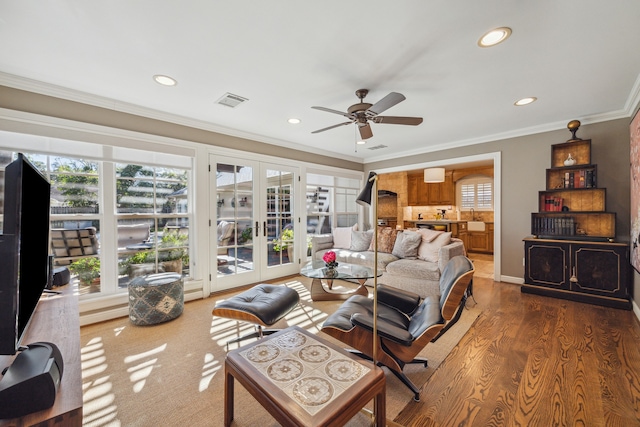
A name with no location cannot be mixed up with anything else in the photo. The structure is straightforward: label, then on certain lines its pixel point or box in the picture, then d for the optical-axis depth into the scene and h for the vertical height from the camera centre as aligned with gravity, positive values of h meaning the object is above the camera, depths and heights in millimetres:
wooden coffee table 1153 -826
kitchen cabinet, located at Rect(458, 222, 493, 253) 7154 -755
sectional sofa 3709 -653
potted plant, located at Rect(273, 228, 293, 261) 4688 -531
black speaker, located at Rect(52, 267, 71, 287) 2145 -514
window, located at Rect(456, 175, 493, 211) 7357 +546
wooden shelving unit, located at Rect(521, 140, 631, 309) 3283 -405
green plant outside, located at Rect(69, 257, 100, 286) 2916 -614
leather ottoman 2252 -825
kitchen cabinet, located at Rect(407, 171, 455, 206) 7703 +604
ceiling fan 2514 +968
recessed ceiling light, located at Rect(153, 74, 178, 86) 2486 +1273
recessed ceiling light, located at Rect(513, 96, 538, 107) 2991 +1266
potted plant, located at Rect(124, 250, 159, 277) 3234 -610
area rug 1634 -1212
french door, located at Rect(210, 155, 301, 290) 3947 -131
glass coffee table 3080 -736
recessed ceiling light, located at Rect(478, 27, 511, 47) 1865 +1263
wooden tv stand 788 -594
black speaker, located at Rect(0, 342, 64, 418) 763 -515
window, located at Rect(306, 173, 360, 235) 5289 +215
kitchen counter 7219 -252
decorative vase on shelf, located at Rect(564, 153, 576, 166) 3695 +689
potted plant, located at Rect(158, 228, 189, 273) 3479 -485
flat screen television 823 -132
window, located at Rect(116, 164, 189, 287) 3164 -87
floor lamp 1545 +95
